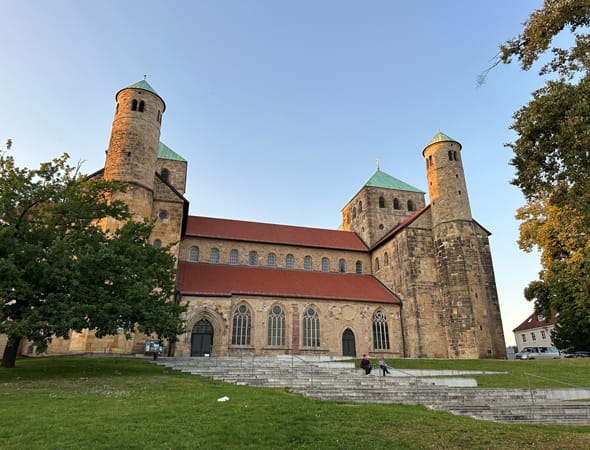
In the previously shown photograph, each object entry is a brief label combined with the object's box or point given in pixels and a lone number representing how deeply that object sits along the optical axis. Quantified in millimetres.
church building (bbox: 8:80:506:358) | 32250
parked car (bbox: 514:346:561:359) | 42562
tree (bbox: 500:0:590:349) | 11609
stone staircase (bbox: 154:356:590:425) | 13914
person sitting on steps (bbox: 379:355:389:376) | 20766
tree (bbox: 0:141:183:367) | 16531
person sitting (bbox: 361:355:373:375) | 20953
